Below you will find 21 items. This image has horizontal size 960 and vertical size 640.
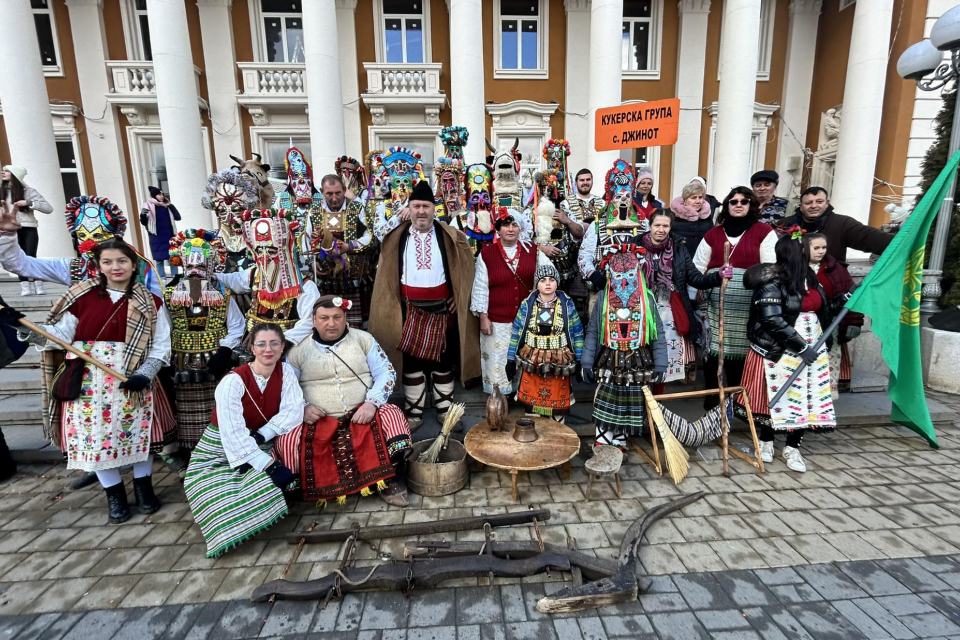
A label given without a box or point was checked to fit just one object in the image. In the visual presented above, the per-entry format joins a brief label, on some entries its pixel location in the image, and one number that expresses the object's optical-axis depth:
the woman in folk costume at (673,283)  3.83
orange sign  4.31
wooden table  3.12
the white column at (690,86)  11.72
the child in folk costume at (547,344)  3.71
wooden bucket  3.32
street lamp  4.50
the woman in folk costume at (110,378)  2.98
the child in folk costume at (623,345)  3.58
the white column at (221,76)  11.04
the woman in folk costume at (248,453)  2.77
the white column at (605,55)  8.66
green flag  3.53
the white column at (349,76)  11.25
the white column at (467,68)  8.04
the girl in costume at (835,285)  3.66
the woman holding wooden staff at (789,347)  3.54
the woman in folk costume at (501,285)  3.94
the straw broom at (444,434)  3.52
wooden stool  3.22
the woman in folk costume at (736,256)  3.93
